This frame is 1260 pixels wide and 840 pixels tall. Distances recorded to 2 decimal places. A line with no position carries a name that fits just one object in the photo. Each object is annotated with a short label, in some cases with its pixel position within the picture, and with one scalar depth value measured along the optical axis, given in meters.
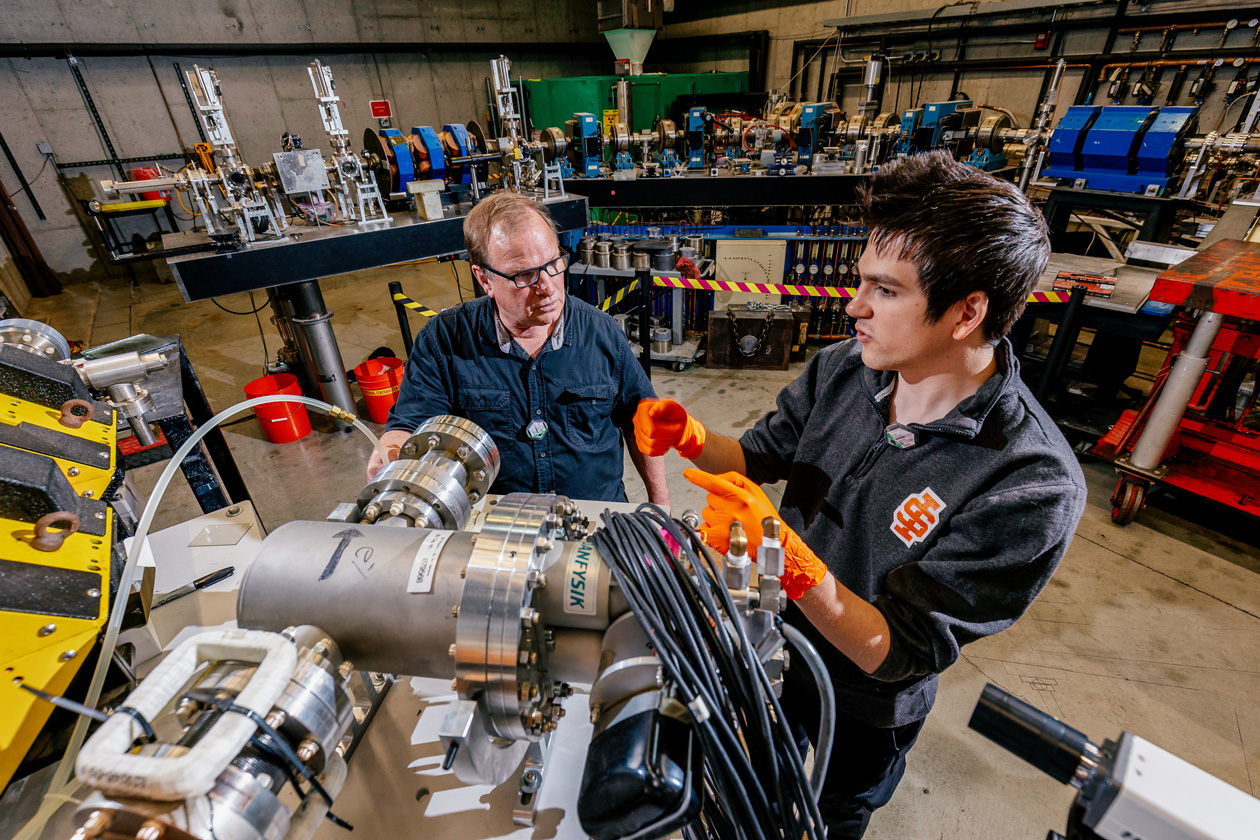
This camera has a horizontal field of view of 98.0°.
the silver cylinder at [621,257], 4.21
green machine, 7.33
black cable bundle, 0.57
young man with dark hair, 0.92
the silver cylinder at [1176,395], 2.33
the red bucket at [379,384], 3.72
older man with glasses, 1.64
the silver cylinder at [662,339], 4.55
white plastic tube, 0.87
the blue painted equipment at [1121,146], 3.30
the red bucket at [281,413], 3.62
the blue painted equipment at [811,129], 4.71
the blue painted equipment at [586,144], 4.61
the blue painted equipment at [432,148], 4.02
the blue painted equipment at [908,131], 4.48
